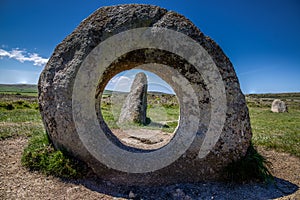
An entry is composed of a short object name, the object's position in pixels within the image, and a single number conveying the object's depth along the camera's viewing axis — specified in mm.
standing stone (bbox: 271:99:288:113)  27234
